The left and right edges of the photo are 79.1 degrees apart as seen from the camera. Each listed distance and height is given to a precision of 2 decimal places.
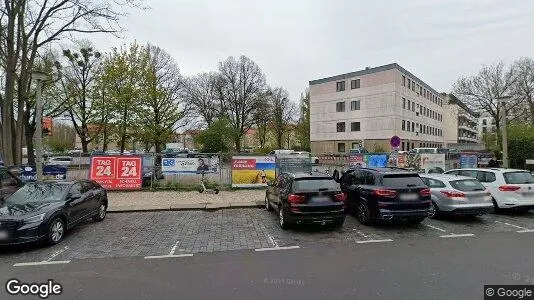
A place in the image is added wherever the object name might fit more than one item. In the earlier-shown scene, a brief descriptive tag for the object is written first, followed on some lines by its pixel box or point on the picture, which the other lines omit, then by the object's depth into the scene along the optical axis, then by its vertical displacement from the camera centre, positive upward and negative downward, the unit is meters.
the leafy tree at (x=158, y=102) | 31.55 +5.11
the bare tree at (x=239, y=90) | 51.62 +9.85
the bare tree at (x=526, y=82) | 34.25 +7.42
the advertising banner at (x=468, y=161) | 20.91 -0.59
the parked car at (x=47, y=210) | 6.80 -1.40
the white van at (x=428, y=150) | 33.25 +0.19
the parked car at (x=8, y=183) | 9.84 -1.00
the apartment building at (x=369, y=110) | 46.41 +6.51
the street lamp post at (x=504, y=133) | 15.74 +0.93
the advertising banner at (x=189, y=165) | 15.85 -0.67
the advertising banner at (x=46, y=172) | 14.44 -1.00
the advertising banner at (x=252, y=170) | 16.03 -0.92
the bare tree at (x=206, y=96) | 51.94 +9.07
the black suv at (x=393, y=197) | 8.33 -1.18
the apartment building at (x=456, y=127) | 39.58 +5.63
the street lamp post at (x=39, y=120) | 11.50 +1.10
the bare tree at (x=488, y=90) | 34.41 +6.75
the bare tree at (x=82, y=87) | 30.88 +6.36
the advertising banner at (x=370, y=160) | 19.30 -0.49
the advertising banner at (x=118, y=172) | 15.25 -0.97
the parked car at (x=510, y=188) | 9.86 -1.11
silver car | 9.10 -1.31
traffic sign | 15.53 +0.47
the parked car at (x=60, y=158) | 29.44 -0.68
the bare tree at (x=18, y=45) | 14.90 +5.18
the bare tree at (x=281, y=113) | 57.38 +7.10
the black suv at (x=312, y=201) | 8.04 -1.26
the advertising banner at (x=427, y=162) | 19.45 -0.62
